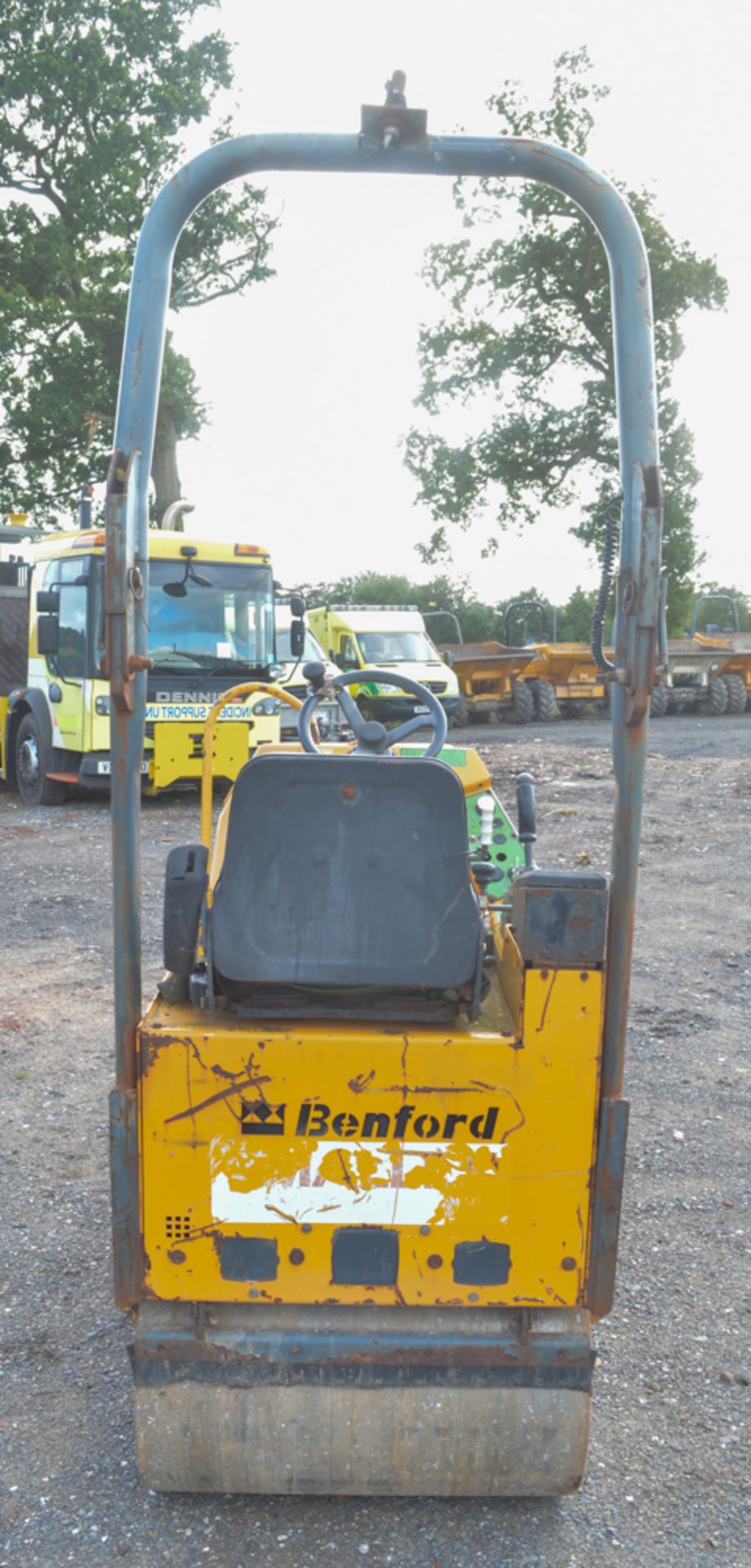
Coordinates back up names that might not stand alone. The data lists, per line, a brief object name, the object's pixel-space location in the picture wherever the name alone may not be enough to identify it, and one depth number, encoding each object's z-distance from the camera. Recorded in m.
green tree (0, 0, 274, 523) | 23.86
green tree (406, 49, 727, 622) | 31.52
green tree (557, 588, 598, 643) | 34.03
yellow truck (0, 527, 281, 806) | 12.12
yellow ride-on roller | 2.55
